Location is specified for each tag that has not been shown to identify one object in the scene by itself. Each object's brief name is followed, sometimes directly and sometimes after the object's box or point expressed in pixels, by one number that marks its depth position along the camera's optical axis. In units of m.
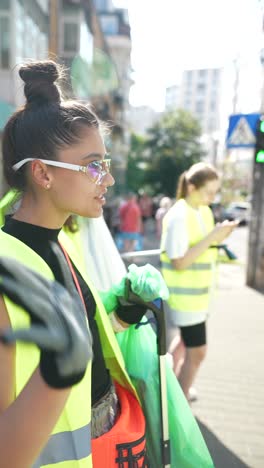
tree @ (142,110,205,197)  30.84
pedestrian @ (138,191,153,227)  16.08
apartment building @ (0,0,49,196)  11.43
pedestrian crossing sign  6.47
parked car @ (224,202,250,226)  29.42
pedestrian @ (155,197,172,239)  9.92
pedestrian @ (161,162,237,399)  2.82
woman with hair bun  0.68
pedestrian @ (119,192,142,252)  9.91
